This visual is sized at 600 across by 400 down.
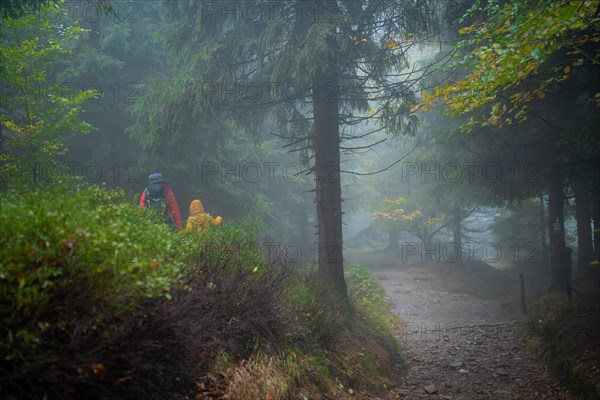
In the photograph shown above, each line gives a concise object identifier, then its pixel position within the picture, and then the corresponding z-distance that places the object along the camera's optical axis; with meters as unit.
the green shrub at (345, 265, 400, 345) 10.72
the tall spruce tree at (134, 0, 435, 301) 8.89
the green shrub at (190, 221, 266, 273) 4.84
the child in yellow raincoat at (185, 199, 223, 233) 5.75
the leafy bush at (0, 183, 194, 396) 2.35
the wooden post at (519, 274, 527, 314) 12.63
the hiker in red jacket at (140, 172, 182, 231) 8.31
